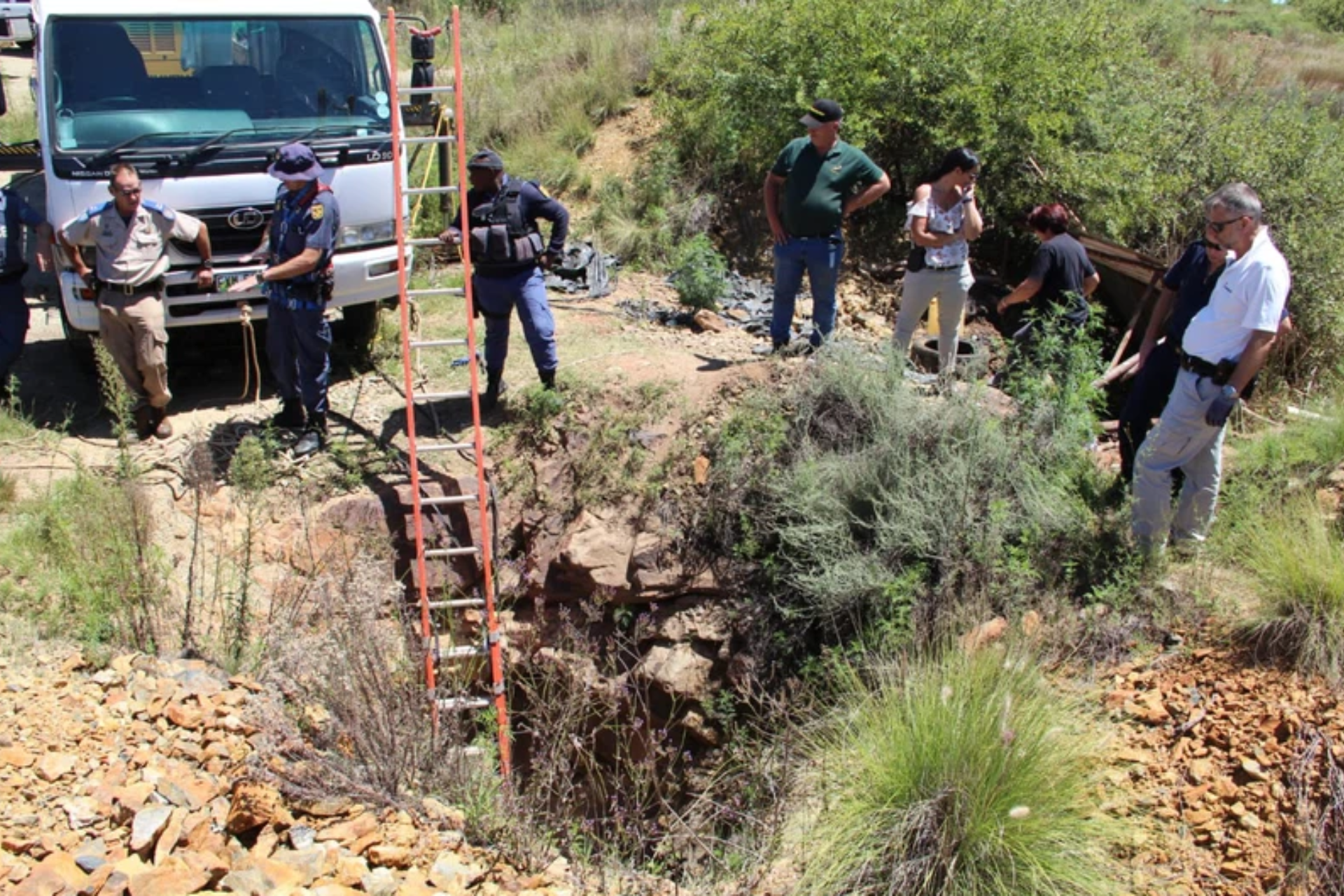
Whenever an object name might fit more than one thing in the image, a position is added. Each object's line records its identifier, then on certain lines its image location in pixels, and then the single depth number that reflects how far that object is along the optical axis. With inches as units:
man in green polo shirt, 265.6
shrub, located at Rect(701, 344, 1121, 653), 208.1
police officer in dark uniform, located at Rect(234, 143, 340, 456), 237.0
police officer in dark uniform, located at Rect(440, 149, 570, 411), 250.1
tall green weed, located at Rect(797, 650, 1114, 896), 142.8
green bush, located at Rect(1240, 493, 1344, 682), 174.6
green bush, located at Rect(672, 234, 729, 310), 346.6
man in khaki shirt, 240.8
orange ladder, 211.0
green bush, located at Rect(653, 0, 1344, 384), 366.6
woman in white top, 250.1
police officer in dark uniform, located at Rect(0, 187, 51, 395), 262.1
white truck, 251.0
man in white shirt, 181.3
